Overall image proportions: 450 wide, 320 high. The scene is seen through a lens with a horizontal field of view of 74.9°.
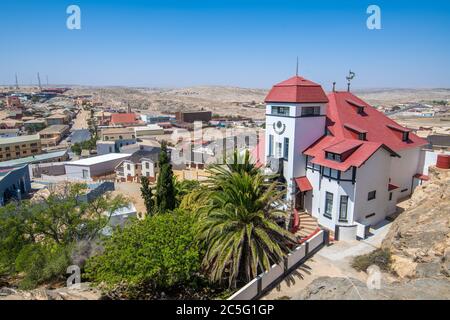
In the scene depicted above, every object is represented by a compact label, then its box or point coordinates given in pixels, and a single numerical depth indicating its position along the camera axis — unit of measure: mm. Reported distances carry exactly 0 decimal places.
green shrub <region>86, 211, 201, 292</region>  14352
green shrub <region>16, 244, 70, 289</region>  17469
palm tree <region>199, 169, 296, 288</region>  15018
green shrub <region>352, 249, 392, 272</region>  16938
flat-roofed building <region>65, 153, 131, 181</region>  55062
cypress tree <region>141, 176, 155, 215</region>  27703
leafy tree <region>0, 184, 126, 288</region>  17895
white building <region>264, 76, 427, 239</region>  21750
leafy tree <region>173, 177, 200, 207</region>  27409
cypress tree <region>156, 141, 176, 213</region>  24859
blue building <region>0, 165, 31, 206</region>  39719
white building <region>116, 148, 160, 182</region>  53656
